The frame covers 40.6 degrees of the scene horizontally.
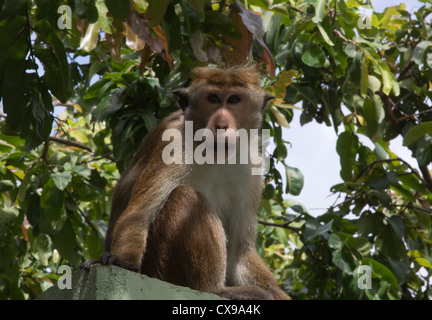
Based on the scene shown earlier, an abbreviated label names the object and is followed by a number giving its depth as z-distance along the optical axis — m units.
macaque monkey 3.99
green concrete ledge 2.68
